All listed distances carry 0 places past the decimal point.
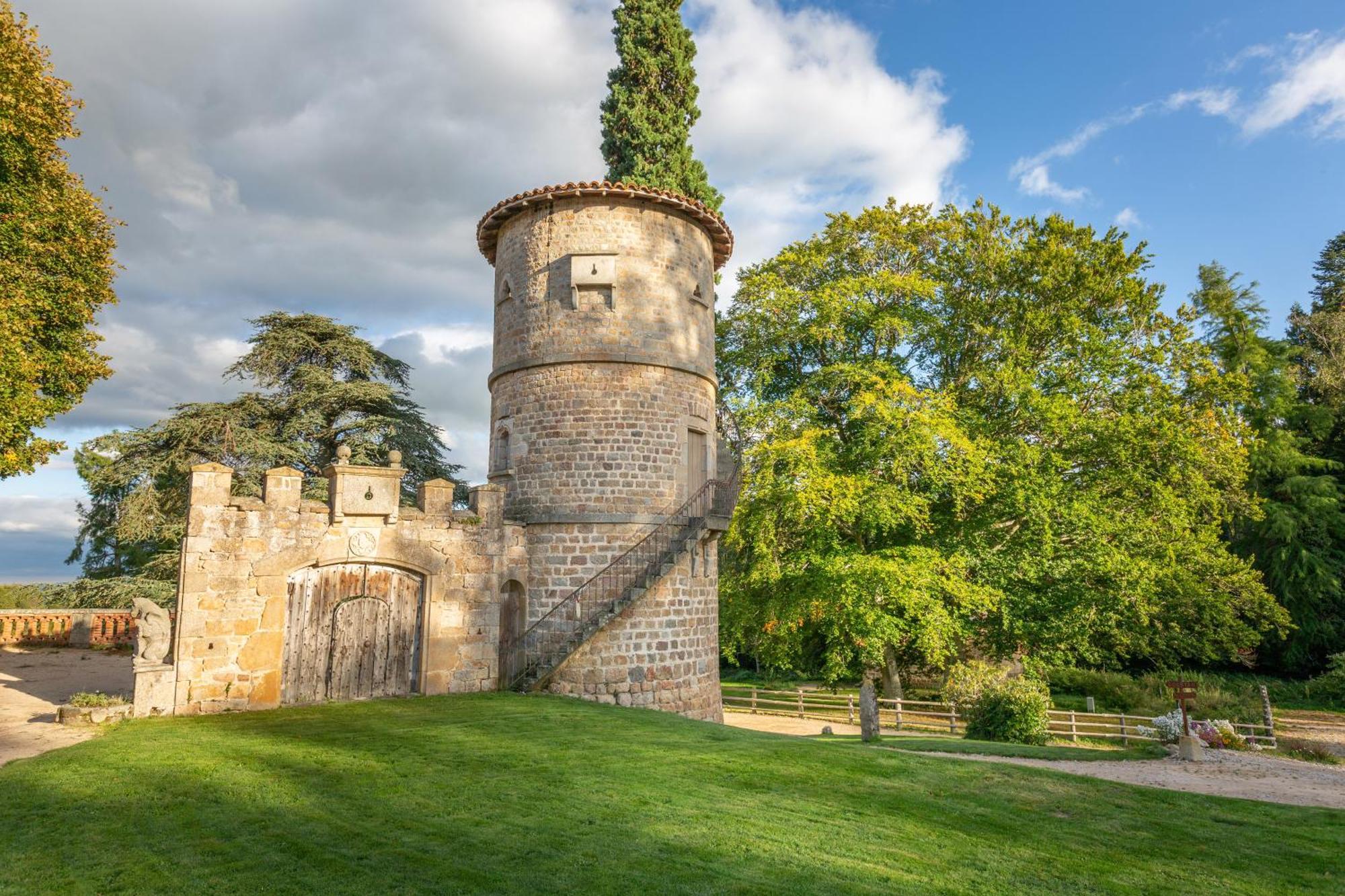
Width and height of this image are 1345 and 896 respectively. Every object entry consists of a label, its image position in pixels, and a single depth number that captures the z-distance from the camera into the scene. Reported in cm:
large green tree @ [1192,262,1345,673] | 2512
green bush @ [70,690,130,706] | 1037
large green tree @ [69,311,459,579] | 2086
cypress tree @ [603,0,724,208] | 2214
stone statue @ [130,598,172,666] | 1077
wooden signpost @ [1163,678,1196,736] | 1365
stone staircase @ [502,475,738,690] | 1359
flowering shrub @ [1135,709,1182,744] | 1529
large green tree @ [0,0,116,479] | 1384
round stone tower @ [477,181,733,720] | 1418
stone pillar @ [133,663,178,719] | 1070
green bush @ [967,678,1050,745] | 1590
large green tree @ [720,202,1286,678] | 1788
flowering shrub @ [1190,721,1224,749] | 1585
